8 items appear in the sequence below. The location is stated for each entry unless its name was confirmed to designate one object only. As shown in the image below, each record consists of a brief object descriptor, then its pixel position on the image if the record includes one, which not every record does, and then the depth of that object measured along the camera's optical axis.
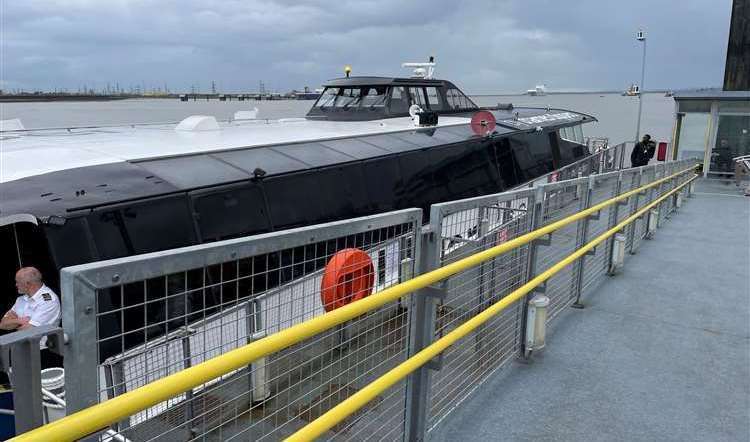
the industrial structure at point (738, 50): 18.38
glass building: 14.12
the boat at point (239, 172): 4.36
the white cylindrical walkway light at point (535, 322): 4.05
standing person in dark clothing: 16.78
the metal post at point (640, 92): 22.46
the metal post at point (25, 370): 1.23
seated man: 3.53
